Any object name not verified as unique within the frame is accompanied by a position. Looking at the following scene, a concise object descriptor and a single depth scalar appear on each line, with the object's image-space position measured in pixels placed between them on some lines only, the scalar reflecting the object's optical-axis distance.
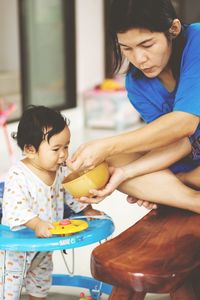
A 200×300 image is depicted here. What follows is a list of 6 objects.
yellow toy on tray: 2.17
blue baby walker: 2.11
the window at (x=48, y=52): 6.09
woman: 2.13
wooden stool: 1.87
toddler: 2.29
